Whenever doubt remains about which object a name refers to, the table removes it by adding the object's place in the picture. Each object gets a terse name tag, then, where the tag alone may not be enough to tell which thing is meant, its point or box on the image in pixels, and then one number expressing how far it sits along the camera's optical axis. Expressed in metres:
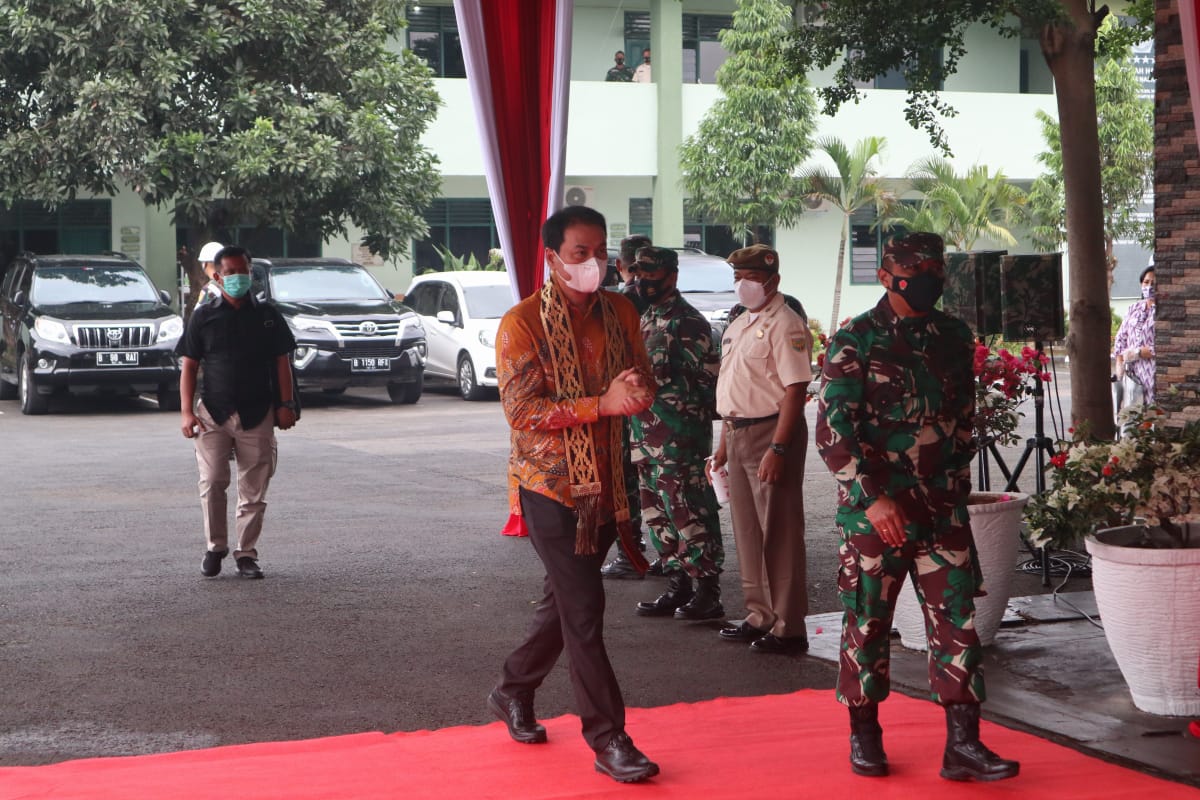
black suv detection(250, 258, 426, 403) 19.73
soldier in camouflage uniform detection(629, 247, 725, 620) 7.75
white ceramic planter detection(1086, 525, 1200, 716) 5.77
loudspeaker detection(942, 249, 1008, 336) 9.11
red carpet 5.06
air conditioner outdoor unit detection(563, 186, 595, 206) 30.00
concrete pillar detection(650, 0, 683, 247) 29.09
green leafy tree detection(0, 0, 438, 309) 20.73
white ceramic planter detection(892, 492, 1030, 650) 7.01
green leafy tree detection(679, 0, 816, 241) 27.08
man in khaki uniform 7.01
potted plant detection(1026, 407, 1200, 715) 5.79
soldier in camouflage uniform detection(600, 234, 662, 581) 8.49
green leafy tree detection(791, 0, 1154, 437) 10.88
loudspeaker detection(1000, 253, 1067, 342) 9.05
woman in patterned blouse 13.04
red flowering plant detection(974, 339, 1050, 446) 8.12
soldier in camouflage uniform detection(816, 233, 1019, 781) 5.06
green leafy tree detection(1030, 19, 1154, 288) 27.11
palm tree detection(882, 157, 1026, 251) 28.06
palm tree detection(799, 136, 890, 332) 27.52
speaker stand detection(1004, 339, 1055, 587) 8.61
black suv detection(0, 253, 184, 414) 18.73
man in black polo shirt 8.76
